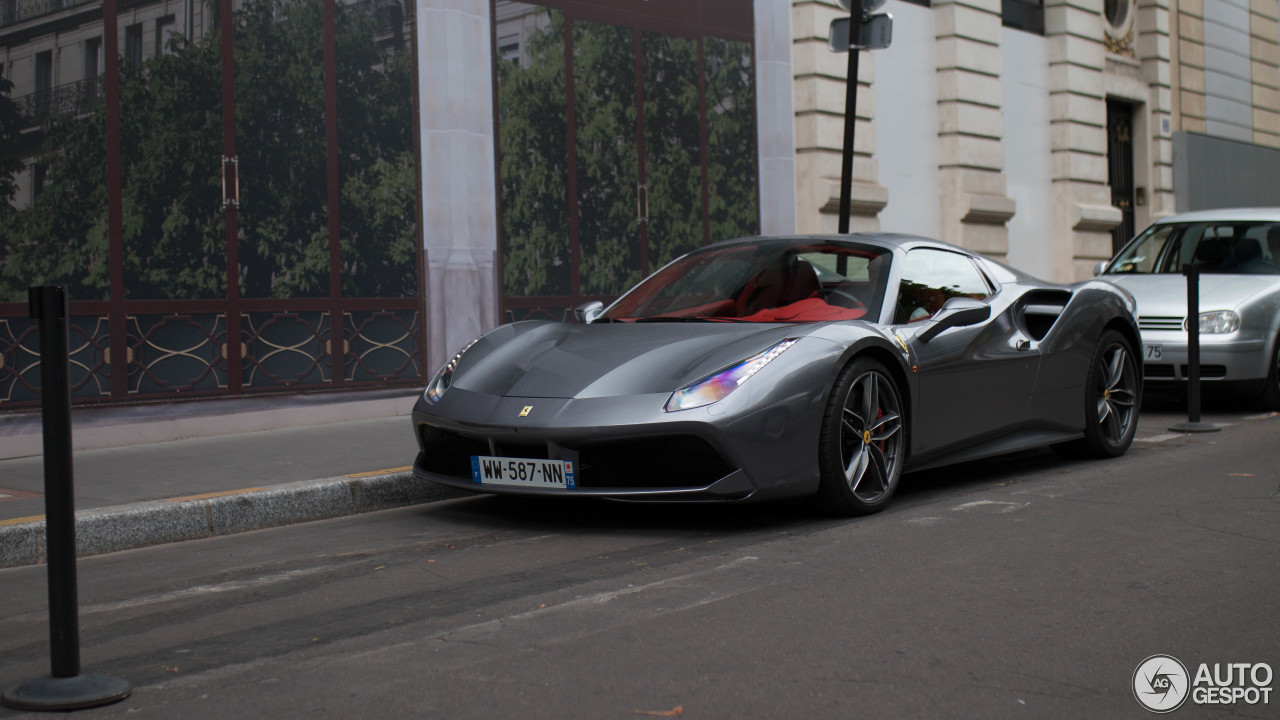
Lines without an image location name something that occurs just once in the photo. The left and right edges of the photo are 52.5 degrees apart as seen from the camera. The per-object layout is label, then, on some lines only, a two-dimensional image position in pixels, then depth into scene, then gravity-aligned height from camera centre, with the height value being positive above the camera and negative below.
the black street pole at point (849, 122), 9.75 +1.51
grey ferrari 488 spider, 5.02 -0.26
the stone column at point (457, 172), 10.70 +1.30
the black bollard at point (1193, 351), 8.51 -0.26
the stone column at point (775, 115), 14.20 +2.26
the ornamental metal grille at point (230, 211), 8.56 +0.87
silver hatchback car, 9.35 +0.03
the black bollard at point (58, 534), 3.06 -0.47
